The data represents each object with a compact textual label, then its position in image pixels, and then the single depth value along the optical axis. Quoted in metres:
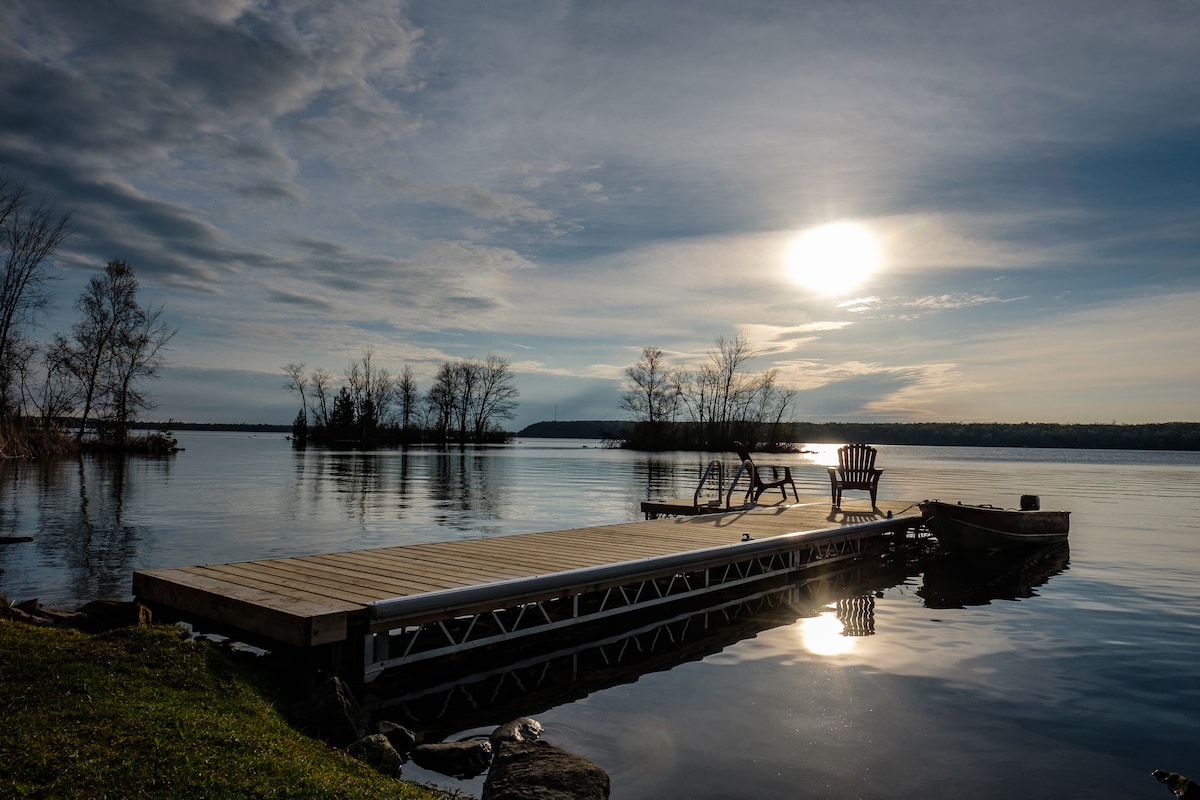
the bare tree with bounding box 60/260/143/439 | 43.62
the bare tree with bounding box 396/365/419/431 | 88.69
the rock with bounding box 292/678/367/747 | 5.09
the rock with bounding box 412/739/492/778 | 5.15
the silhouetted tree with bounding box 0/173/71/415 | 33.22
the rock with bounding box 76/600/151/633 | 6.07
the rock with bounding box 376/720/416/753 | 5.38
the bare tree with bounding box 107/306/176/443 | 45.53
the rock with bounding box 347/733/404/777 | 4.79
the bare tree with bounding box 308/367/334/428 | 82.38
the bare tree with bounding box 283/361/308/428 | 79.14
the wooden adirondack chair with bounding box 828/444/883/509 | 15.26
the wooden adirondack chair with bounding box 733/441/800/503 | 14.71
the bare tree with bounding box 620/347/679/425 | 77.12
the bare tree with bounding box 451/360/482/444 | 86.12
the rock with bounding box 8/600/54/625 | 6.29
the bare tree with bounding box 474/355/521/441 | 86.75
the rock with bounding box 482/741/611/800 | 4.47
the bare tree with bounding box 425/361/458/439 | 85.44
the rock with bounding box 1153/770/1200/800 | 5.11
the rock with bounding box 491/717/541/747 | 5.47
